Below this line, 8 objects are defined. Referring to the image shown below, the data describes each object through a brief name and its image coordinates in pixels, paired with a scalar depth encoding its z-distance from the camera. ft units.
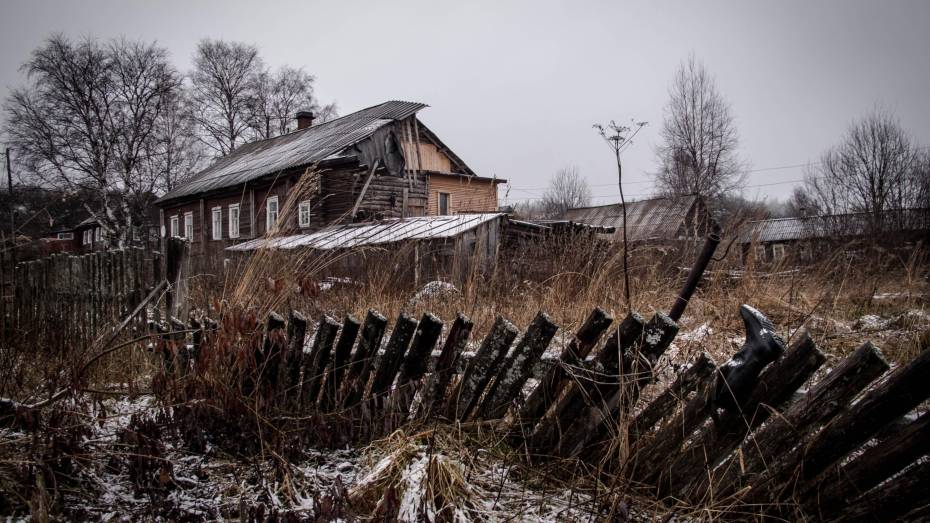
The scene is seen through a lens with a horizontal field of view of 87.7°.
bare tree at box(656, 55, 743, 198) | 90.63
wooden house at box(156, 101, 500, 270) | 54.54
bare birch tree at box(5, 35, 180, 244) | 71.36
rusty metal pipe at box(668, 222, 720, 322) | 8.11
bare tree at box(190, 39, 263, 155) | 97.09
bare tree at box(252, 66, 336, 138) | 101.24
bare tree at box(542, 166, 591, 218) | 188.60
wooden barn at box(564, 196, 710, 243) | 77.92
